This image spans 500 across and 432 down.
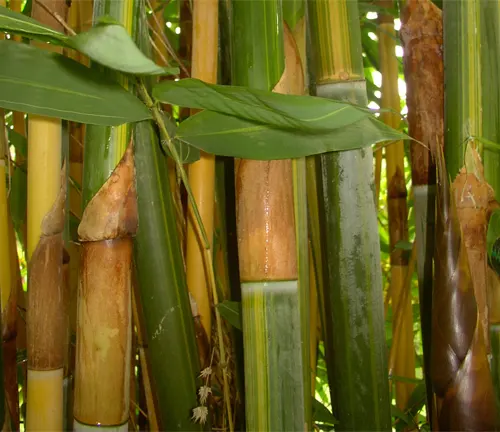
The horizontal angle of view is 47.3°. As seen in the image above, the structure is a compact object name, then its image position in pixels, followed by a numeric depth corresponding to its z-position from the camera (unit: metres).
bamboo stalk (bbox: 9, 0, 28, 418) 0.69
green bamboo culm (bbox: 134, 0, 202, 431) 0.45
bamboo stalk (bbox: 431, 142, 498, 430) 0.43
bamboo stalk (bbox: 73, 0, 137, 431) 0.39
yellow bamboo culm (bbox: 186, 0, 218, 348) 0.54
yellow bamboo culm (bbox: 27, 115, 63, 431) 0.48
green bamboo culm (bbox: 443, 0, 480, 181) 0.48
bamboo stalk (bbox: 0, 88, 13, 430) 0.52
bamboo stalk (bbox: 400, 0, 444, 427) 0.53
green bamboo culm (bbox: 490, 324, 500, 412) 0.49
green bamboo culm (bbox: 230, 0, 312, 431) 0.41
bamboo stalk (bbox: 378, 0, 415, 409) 0.84
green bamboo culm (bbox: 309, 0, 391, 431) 0.46
